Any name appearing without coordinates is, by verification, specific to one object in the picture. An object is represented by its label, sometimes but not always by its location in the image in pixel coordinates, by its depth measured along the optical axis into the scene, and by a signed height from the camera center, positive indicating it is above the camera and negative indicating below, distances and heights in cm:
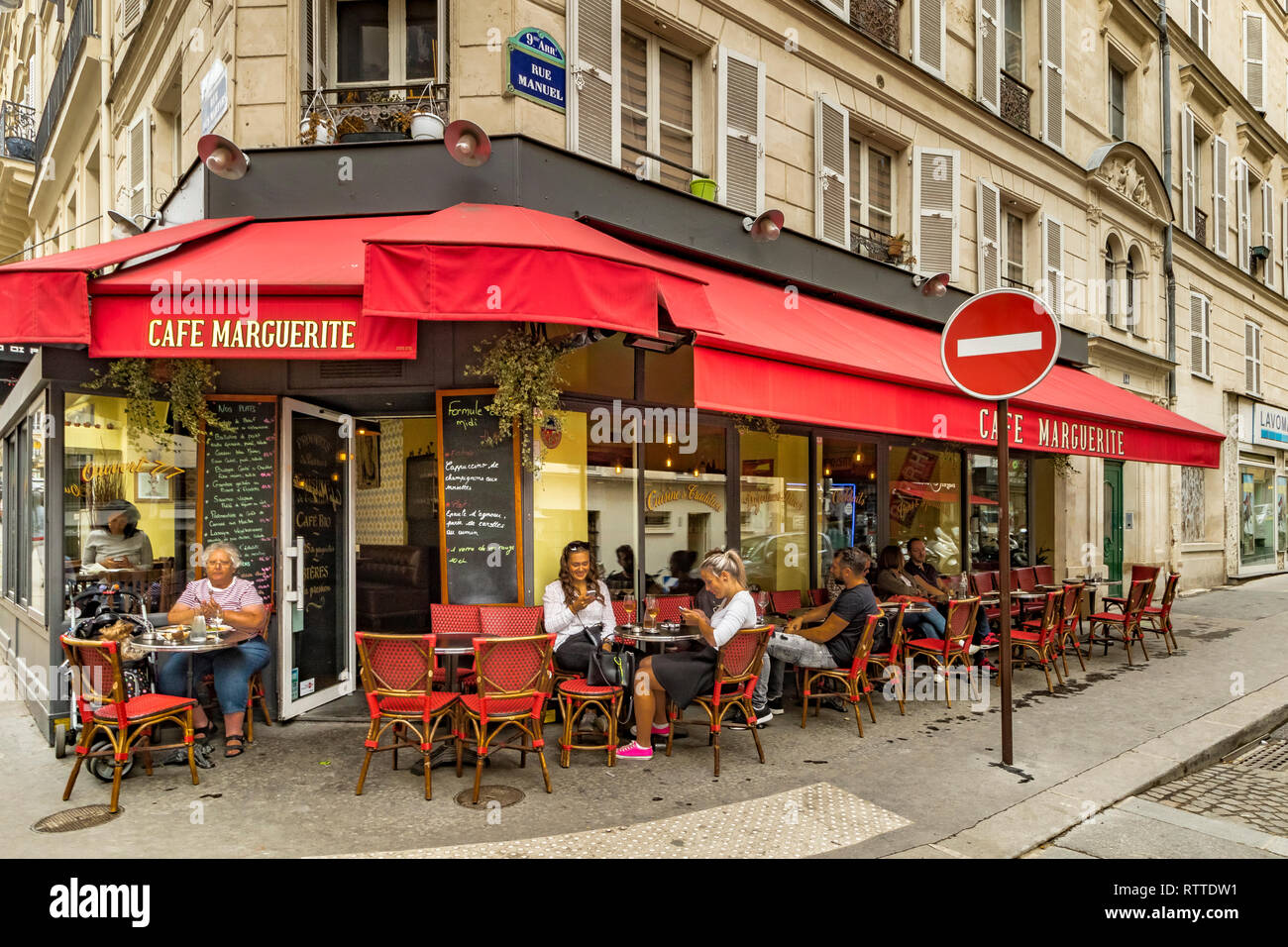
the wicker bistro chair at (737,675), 536 -125
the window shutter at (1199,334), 1658 +311
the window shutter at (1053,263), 1253 +346
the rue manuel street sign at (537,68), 643 +336
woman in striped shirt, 558 -101
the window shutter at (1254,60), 1897 +1001
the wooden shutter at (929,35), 1028 +578
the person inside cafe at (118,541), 632 -42
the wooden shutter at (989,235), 1117 +348
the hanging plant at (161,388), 589 +73
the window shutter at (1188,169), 1627 +636
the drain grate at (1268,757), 570 -195
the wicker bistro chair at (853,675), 620 -145
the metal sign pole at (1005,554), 518 -43
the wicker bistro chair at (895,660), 684 -145
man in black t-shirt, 632 -119
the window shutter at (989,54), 1127 +606
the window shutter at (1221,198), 1745 +622
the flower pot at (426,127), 633 +279
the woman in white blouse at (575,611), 566 -88
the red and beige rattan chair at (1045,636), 772 -143
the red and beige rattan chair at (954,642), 711 -136
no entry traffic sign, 514 +92
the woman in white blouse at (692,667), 542 -119
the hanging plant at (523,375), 591 +82
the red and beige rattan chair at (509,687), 484 -120
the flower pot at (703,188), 772 +282
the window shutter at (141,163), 880 +359
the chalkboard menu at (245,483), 630 +3
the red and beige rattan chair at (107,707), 467 -130
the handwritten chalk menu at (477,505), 623 -14
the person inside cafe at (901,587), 786 -104
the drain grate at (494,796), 467 -180
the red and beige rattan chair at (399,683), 479 -116
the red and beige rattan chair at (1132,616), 909 -145
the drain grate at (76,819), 435 -180
